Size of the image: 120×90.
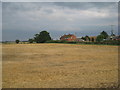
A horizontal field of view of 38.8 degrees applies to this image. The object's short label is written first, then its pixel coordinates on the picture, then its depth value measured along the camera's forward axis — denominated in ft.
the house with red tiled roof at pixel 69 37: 267.59
